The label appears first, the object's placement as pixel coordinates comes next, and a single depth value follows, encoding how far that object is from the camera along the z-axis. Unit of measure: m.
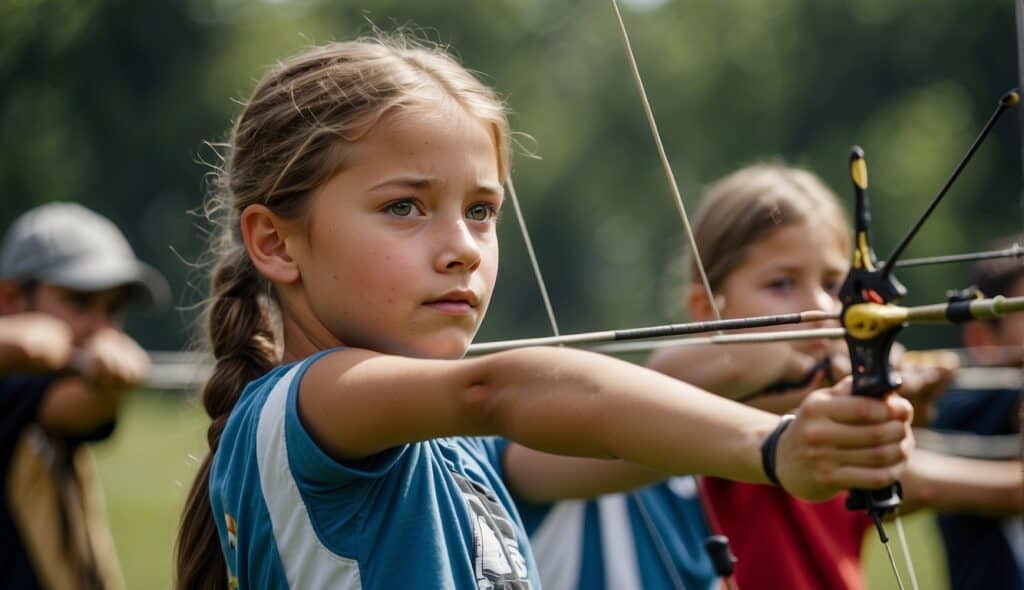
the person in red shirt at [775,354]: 5.83
